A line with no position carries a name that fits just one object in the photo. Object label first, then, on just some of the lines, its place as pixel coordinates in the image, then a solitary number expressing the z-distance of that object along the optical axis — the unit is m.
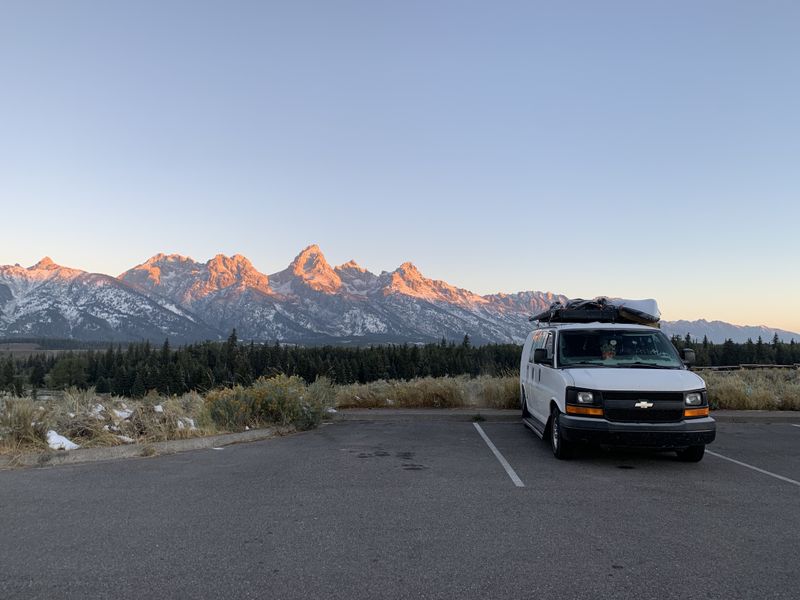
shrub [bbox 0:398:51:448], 8.53
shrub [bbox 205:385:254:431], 10.93
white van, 7.82
